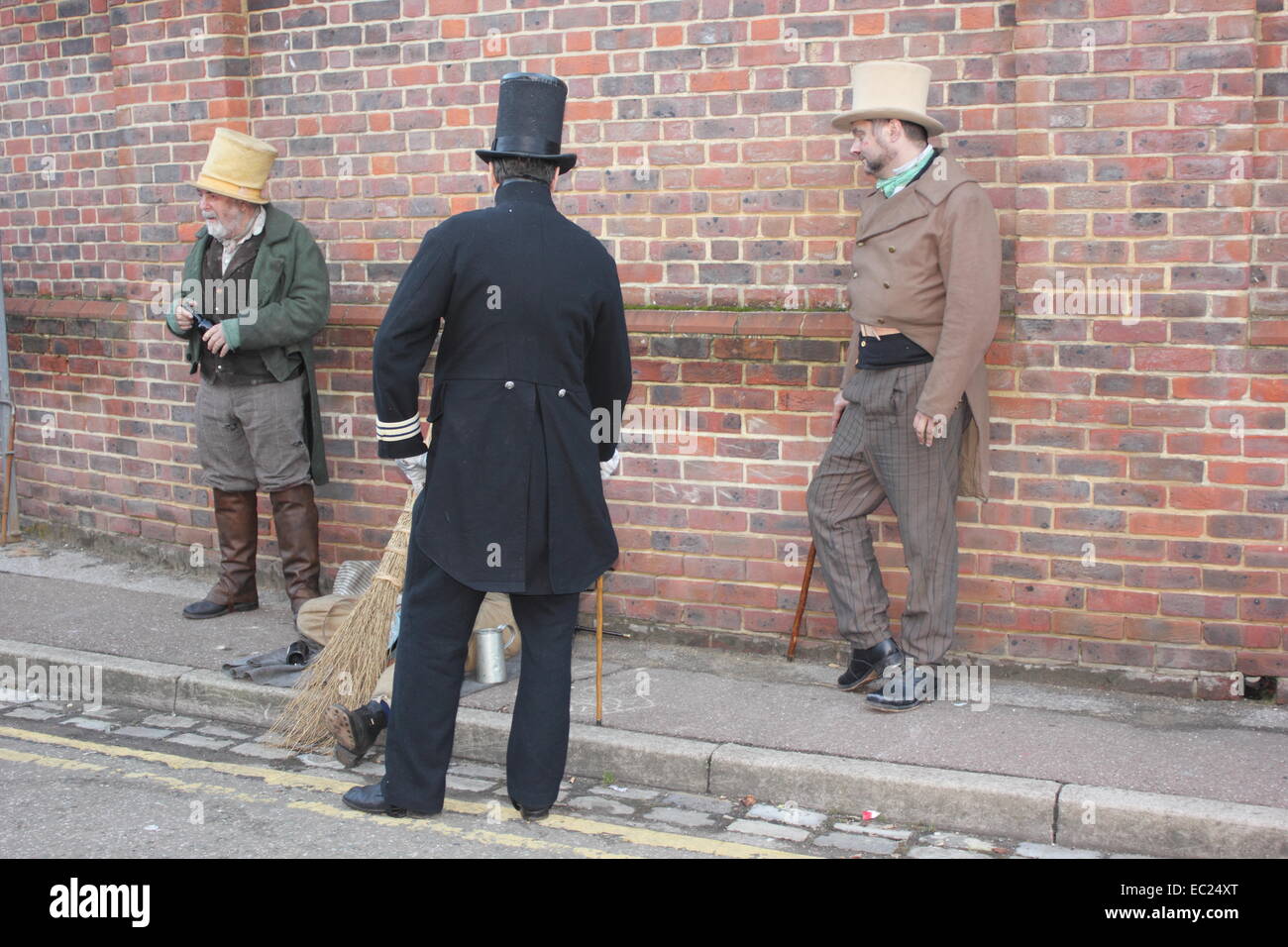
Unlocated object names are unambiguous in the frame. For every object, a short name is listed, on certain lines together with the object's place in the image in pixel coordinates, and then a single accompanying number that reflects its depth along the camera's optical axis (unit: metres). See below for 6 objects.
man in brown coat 5.43
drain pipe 8.70
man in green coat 6.87
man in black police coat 4.57
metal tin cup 6.15
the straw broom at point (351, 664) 5.80
